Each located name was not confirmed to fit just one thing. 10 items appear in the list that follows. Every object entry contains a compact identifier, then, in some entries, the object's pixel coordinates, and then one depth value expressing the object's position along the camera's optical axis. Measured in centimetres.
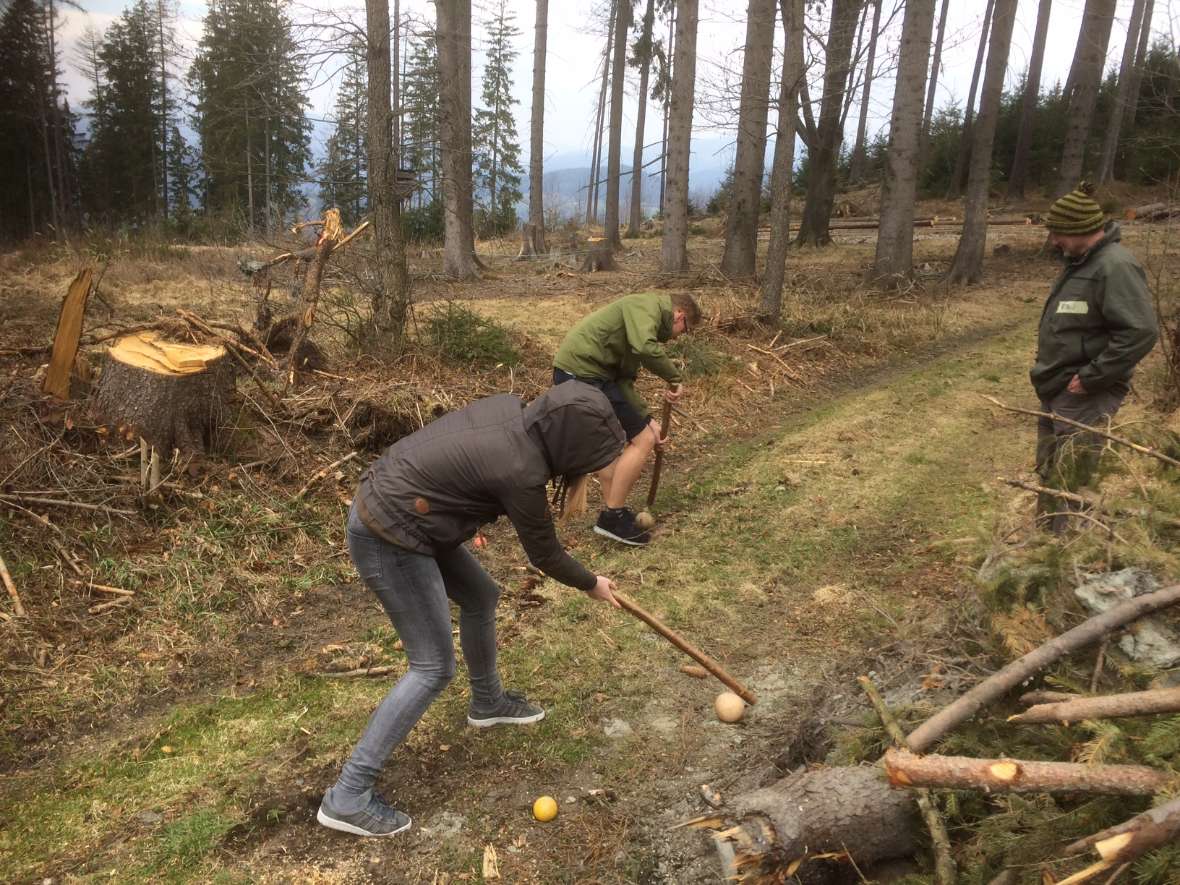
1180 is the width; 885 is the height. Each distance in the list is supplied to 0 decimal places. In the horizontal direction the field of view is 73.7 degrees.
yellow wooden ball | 319
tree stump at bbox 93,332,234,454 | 527
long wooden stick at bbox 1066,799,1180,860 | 178
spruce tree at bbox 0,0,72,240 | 2516
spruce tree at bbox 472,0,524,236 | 3591
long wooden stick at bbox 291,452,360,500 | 565
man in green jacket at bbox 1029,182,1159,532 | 398
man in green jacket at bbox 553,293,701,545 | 531
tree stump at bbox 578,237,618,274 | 1705
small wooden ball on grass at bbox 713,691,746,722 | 375
